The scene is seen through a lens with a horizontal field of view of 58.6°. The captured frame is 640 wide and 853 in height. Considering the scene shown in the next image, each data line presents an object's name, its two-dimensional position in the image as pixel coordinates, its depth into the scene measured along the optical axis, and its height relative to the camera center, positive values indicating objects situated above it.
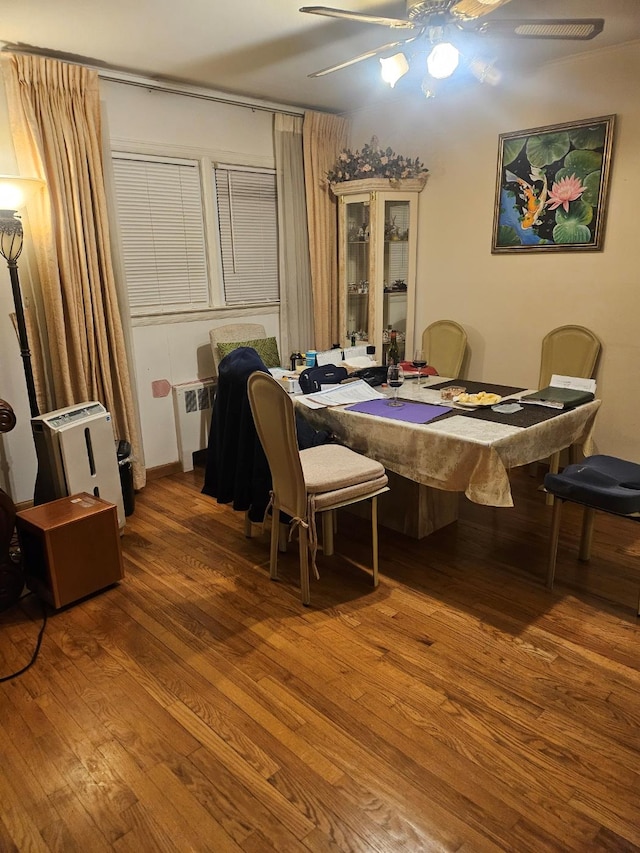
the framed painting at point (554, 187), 3.35 +0.39
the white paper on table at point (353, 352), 3.42 -0.55
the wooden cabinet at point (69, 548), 2.41 -1.19
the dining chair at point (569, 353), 3.48 -0.60
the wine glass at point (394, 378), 2.87 -0.59
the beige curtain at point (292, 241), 4.36 +0.14
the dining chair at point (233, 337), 4.09 -0.54
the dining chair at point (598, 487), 2.23 -0.93
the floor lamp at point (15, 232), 2.69 +0.16
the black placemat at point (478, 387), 2.97 -0.69
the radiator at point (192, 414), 4.06 -1.06
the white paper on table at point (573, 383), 2.81 -0.63
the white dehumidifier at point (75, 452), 2.82 -0.92
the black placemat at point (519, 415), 2.44 -0.69
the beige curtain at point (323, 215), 4.45 +0.34
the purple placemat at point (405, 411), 2.55 -0.69
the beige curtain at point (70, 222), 3.06 +0.23
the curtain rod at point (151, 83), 3.06 +1.09
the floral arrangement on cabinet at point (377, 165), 4.13 +0.65
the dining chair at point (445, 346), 4.05 -0.63
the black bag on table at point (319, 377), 2.99 -0.61
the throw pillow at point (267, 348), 4.23 -0.64
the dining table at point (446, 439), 2.26 -0.76
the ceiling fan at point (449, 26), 2.12 +0.86
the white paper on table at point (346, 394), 2.86 -0.68
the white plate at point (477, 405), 2.69 -0.68
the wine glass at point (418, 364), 3.29 -0.60
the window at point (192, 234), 3.72 +0.19
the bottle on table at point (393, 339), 4.52 -0.63
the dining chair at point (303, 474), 2.30 -0.89
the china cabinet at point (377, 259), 4.24 -0.01
